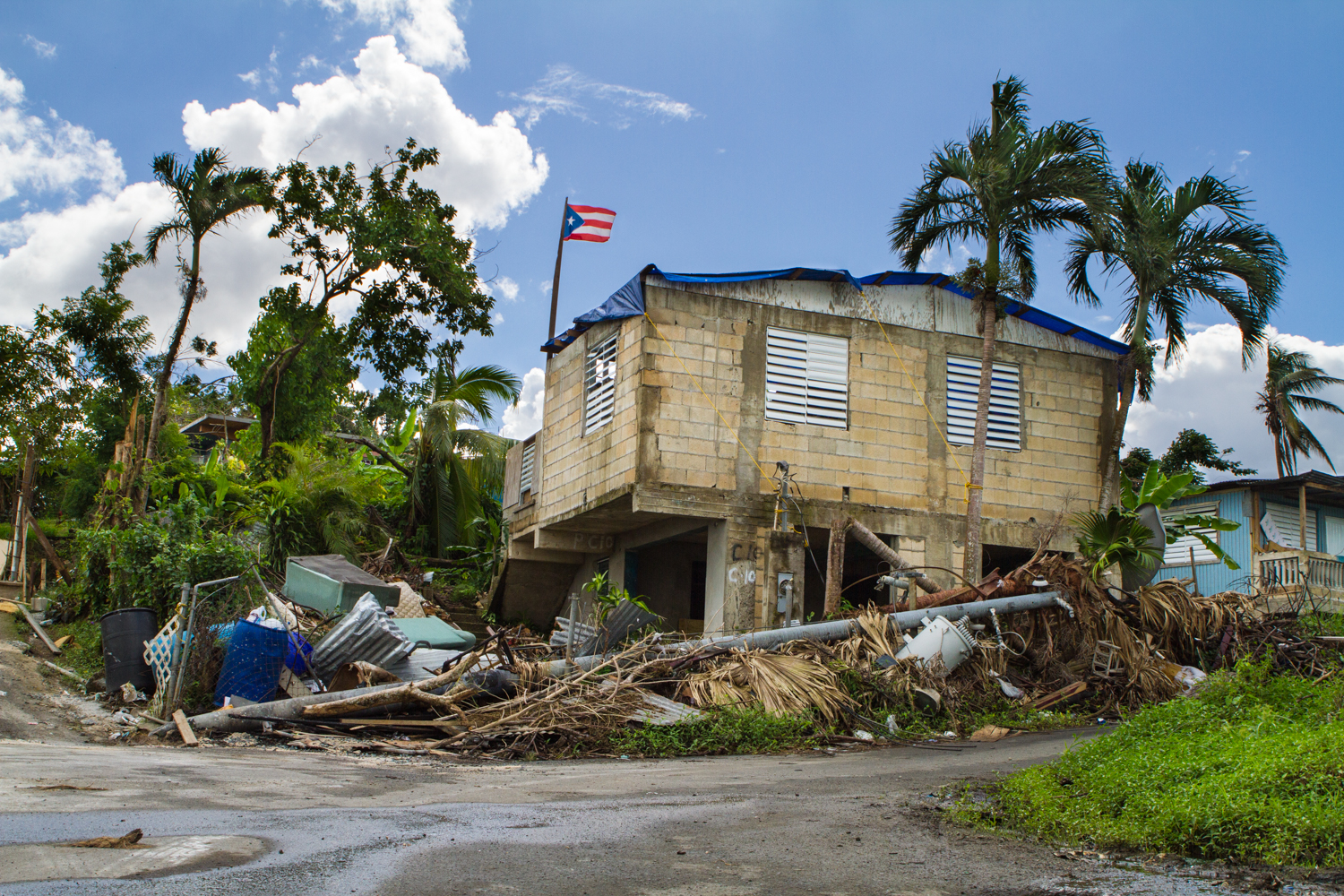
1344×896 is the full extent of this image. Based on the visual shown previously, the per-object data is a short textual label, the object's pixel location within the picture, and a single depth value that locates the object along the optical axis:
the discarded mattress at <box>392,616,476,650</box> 14.93
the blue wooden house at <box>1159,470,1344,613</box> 22.20
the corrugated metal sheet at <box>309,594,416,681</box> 12.26
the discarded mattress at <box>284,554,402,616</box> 15.36
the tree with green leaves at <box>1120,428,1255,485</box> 29.78
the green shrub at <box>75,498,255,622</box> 14.68
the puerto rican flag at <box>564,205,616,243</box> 21.53
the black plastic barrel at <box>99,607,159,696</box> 13.09
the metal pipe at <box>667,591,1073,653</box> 12.31
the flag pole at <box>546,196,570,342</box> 27.89
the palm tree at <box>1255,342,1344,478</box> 29.62
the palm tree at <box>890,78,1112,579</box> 14.97
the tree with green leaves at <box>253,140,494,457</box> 21.69
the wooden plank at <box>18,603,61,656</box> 16.09
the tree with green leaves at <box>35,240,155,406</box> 21.41
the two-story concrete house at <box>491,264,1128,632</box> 15.20
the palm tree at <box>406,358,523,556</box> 23.47
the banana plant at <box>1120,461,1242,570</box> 14.30
